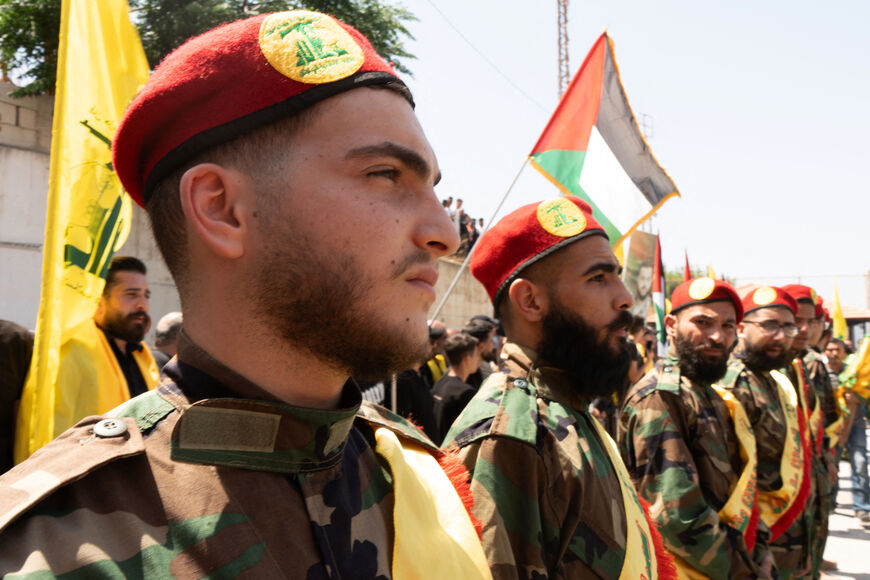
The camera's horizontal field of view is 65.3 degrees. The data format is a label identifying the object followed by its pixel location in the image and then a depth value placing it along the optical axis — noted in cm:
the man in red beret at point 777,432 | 423
